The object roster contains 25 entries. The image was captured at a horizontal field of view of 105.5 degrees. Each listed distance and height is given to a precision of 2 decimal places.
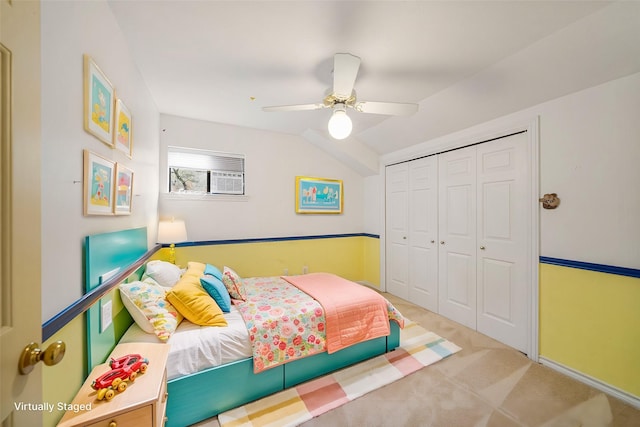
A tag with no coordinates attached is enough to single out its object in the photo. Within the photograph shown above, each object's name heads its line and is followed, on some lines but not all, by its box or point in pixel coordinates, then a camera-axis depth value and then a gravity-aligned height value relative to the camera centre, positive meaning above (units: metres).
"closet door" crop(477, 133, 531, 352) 2.30 -0.27
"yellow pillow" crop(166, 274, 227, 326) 1.70 -0.67
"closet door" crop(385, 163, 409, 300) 3.62 -0.28
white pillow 2.00 -0.52
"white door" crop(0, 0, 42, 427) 0.54 +0.02
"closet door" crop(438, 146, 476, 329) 2.74 -0.27
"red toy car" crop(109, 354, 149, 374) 1.13 -0.72
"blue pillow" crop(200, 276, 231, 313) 1.92 -0.64
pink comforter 1.95 -0.87
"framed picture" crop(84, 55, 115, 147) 1.15 +0.57
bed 1.29 -0.94
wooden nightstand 0.92 -0.77
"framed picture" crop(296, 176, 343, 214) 3.84 +0.28
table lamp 2.68 -0.23
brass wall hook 2.05 +0.10
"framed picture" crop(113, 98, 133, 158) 1.50 +0.55
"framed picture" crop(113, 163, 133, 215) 1.49 +0.14
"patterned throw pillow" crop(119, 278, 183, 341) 1.51 -0.63
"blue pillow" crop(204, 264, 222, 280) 2.28 -0.57
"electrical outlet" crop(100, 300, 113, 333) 1.27 -0.56
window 3.14 +0.55
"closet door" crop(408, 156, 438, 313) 3.18 -0.27
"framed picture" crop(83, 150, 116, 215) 1.16 +0.14
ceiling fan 1.57 +0.87
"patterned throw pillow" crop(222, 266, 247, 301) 2.20 -0.68
